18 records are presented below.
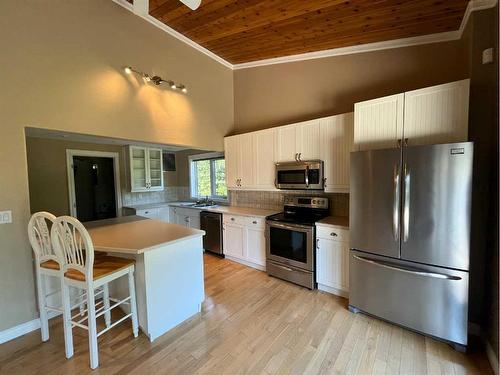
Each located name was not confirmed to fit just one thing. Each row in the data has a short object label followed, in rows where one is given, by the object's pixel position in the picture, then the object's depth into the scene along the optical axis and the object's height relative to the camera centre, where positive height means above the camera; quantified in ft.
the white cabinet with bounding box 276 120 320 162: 10.62 +1.50
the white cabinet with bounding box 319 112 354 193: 9.65 +1.00
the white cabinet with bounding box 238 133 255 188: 13.02 +0.74
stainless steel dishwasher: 13.46 -3.19
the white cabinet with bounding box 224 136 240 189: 13.64 +0.93
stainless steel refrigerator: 6.15 -1.80
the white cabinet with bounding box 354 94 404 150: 7.55 +1.64
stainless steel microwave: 10.44 -0.08
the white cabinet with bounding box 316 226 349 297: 8.86 -3.34
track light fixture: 9.08 +4.04
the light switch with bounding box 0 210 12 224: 6.66 -1.06
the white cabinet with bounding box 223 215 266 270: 11.64 -3.36
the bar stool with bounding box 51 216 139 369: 5.71 -2.48
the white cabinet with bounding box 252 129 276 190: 12.18 +0.82
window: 16.25 -0.06
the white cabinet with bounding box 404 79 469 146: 6.52 +1.63
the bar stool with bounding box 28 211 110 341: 6.31 -2.11
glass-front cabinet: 15.99 +0.52
